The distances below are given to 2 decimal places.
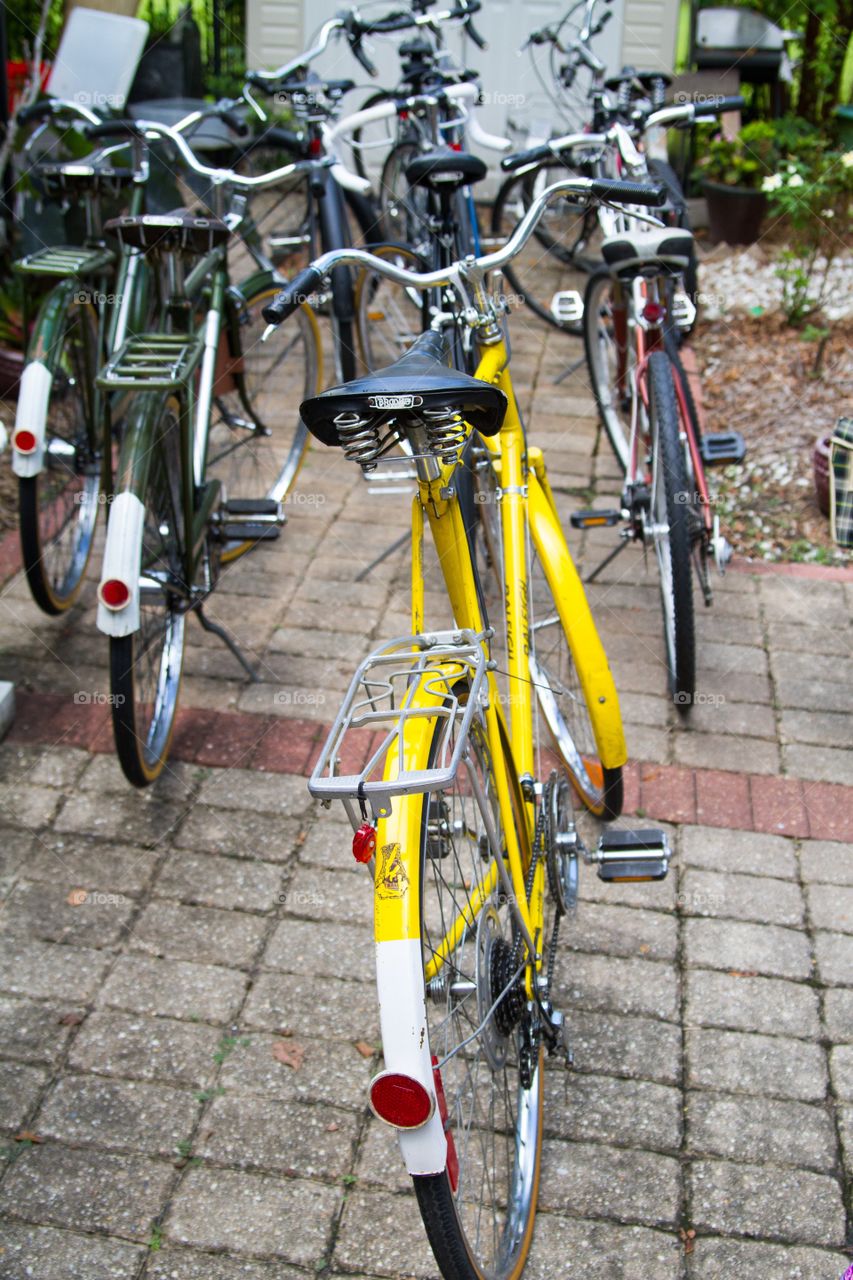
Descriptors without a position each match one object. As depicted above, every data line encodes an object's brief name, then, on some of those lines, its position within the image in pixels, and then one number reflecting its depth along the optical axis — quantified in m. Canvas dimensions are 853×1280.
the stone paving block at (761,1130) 2.64
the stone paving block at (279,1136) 2.64
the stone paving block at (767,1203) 2.49
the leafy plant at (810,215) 6.03
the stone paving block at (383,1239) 2.45
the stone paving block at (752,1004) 2.94
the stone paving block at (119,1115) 2.69
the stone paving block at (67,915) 3.20
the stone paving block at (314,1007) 2.95
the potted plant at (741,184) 7.20
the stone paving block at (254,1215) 2.48
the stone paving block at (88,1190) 2.52
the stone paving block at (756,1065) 2.78
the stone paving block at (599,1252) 2.43
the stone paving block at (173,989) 3.00
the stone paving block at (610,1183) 2.54
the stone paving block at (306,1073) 2.80
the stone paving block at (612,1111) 2.69
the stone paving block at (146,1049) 2.84
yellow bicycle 1.83
